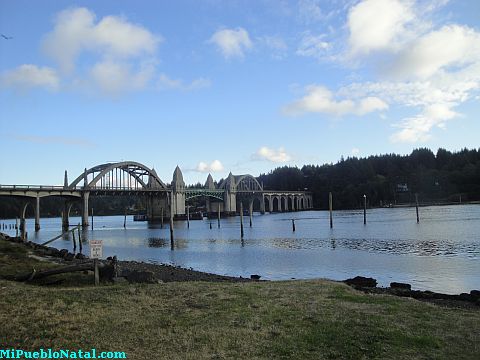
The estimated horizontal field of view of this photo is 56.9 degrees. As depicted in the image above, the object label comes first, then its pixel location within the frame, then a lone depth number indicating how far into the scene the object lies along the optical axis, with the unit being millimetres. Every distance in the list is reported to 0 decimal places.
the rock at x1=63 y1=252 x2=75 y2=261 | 28419
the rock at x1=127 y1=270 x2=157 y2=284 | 16345
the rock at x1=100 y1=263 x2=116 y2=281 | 16875
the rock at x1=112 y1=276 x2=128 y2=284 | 16317
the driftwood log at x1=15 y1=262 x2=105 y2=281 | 16656
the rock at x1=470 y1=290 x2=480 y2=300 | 14856
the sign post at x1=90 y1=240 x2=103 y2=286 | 16227
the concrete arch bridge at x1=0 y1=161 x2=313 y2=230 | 92125
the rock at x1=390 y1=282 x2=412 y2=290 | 18289
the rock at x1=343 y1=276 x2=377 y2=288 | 19062
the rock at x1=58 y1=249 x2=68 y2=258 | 31400
